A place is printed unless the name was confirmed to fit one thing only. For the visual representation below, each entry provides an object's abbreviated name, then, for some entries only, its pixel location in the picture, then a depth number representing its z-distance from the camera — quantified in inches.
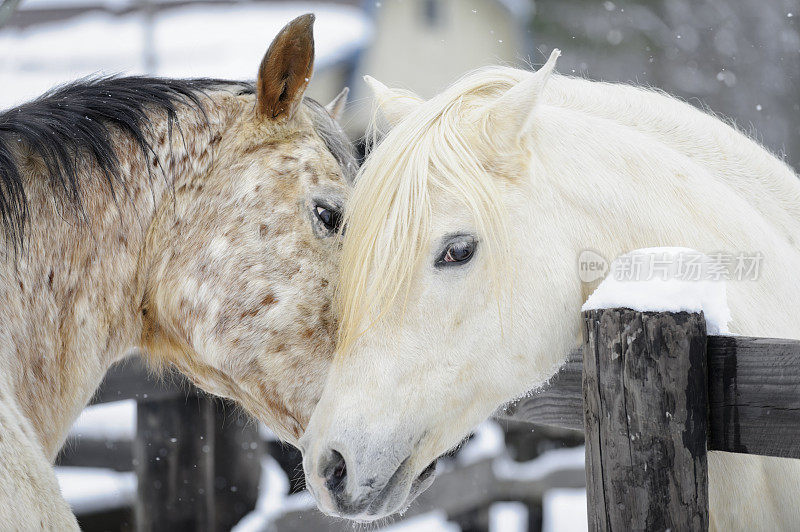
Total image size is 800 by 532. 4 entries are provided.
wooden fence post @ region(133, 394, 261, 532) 185.0
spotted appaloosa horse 161.7
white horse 157.4
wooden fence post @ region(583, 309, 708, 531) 152.8
